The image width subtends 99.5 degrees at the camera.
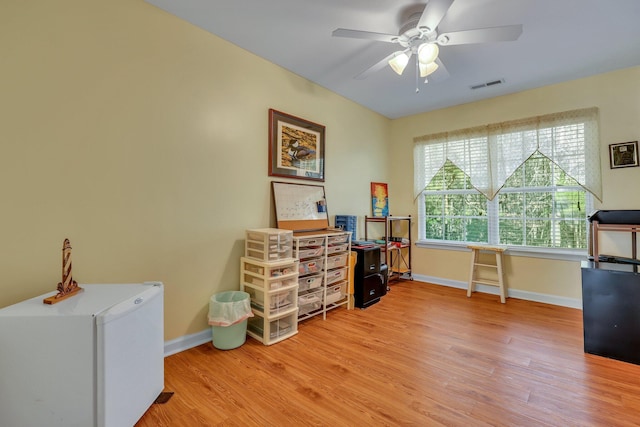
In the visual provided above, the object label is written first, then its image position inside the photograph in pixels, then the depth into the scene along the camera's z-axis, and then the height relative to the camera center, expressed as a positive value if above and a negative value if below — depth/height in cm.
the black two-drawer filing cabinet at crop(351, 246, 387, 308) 310 -72
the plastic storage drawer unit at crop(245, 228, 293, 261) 228 -23
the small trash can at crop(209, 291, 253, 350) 208 -79
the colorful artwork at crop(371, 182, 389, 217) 416 +28
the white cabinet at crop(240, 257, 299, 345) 224 -68
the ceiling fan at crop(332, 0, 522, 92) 167 +124
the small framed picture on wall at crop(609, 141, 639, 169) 276 +61
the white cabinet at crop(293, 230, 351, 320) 263 -55
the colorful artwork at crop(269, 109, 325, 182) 277 +78
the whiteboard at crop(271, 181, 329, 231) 279 +13
